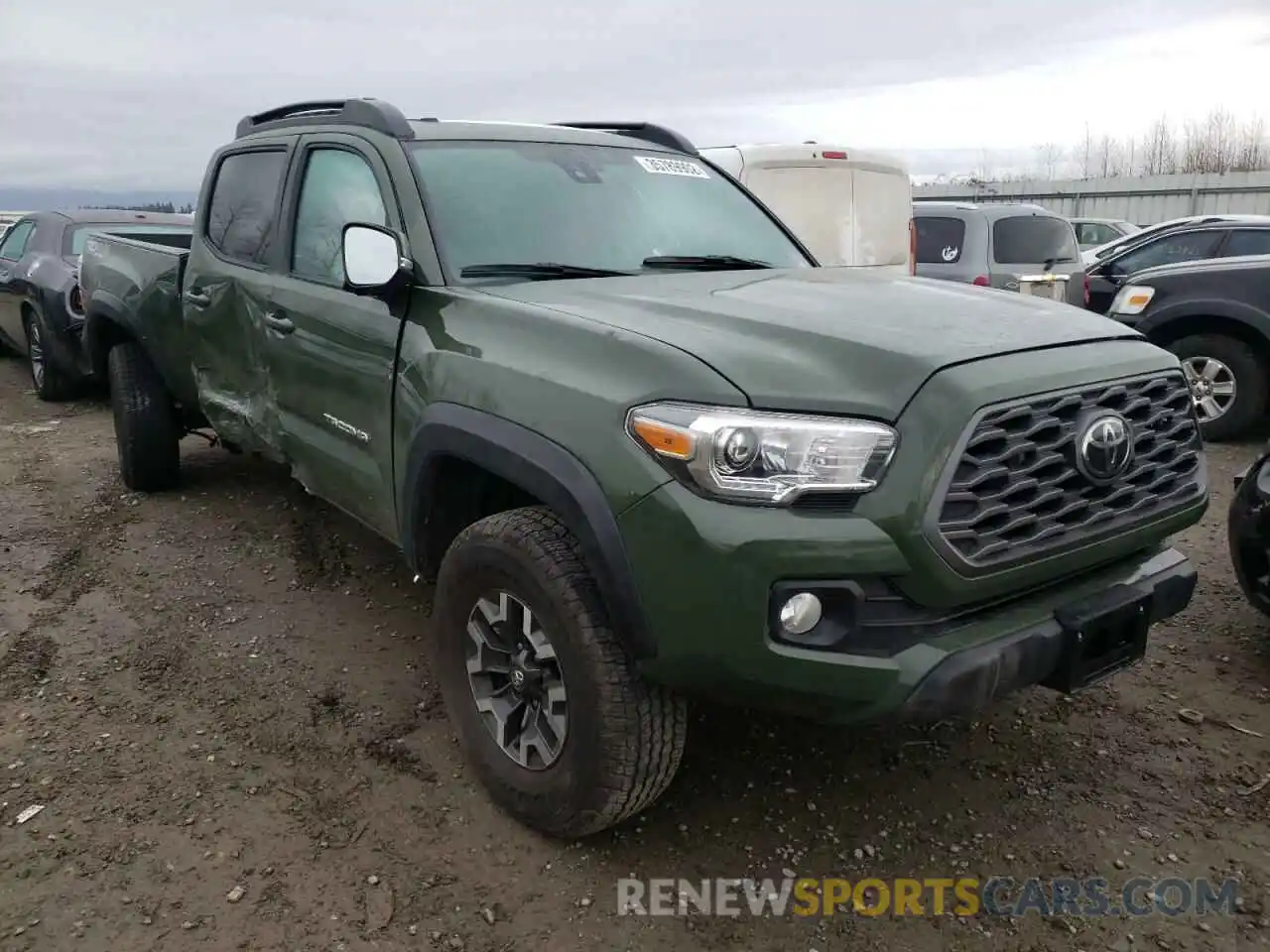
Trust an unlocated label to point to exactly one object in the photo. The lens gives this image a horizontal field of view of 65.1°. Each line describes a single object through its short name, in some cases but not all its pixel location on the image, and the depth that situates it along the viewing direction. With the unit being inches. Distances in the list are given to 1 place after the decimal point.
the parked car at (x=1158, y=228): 328.8
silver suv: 365.1
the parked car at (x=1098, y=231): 686.6
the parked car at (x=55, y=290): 320.5
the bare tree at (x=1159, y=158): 1754.4
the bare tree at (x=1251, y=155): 1604.3
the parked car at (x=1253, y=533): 137.8
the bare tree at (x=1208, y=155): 1652.3
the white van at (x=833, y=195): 306.5
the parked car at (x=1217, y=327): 268.2
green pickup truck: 83.5
